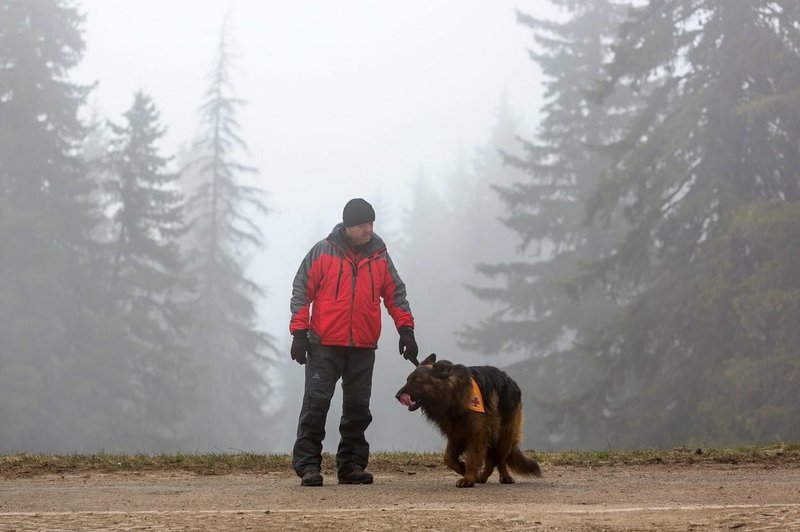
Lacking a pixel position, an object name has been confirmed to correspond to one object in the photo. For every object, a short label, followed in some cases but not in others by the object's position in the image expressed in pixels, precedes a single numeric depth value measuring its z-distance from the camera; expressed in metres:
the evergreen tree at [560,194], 31.59
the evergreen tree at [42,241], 29.31
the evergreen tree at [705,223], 18.56
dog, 7.99
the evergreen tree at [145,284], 32.72
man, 8.57
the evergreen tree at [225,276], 41.50
